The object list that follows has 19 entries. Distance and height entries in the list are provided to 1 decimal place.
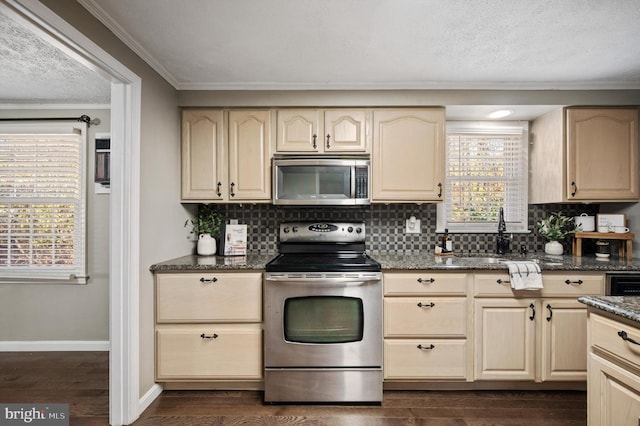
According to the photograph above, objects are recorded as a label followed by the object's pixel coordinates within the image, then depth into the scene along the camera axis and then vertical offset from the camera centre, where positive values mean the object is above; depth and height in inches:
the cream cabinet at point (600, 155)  97.4 +18.3
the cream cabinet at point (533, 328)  85.8 -31.4
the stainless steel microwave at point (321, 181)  96.8 +10.0
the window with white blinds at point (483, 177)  114.4 +13.5
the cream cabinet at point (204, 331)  86.2 -32.5
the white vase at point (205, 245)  104.4 -10.8
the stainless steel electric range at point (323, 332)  83.2 -32.0
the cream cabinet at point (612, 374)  46.6 -25.4
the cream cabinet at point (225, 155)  100.7 +18.6
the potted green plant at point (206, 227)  104.7 -4.8
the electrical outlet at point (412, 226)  111.8 -4.4
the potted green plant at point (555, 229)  106.5 -5.3
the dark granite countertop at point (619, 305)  46.6 -14.7
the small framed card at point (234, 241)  106.6 -9.6
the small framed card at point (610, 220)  100.1 -1.9
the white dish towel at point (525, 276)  84.8 -17.0
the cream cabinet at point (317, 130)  100.1 +26.6
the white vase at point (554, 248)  106.0 -11.5
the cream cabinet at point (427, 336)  86.4 -33.7
